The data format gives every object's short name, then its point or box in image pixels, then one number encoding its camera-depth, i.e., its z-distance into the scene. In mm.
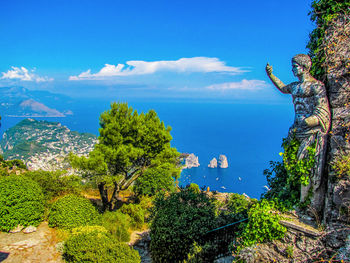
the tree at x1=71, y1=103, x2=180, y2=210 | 10062
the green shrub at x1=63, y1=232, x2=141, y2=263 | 5383
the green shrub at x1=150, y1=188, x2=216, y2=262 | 6363
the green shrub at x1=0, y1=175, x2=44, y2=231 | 7254
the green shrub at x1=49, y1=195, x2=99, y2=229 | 7680
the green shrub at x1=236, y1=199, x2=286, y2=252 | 4609
